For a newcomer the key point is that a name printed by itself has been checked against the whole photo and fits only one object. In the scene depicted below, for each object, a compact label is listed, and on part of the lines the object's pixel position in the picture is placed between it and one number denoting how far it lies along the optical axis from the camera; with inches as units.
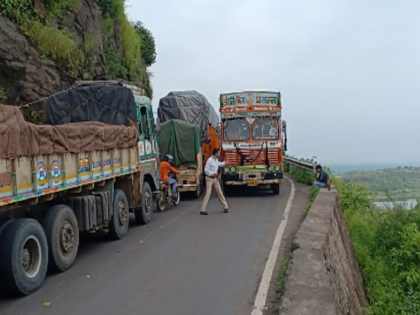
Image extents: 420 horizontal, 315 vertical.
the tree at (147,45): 1266.5
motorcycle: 570.3
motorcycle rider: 582.2
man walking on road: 547.4
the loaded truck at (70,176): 261.9
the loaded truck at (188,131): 667.4
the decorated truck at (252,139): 669.3
